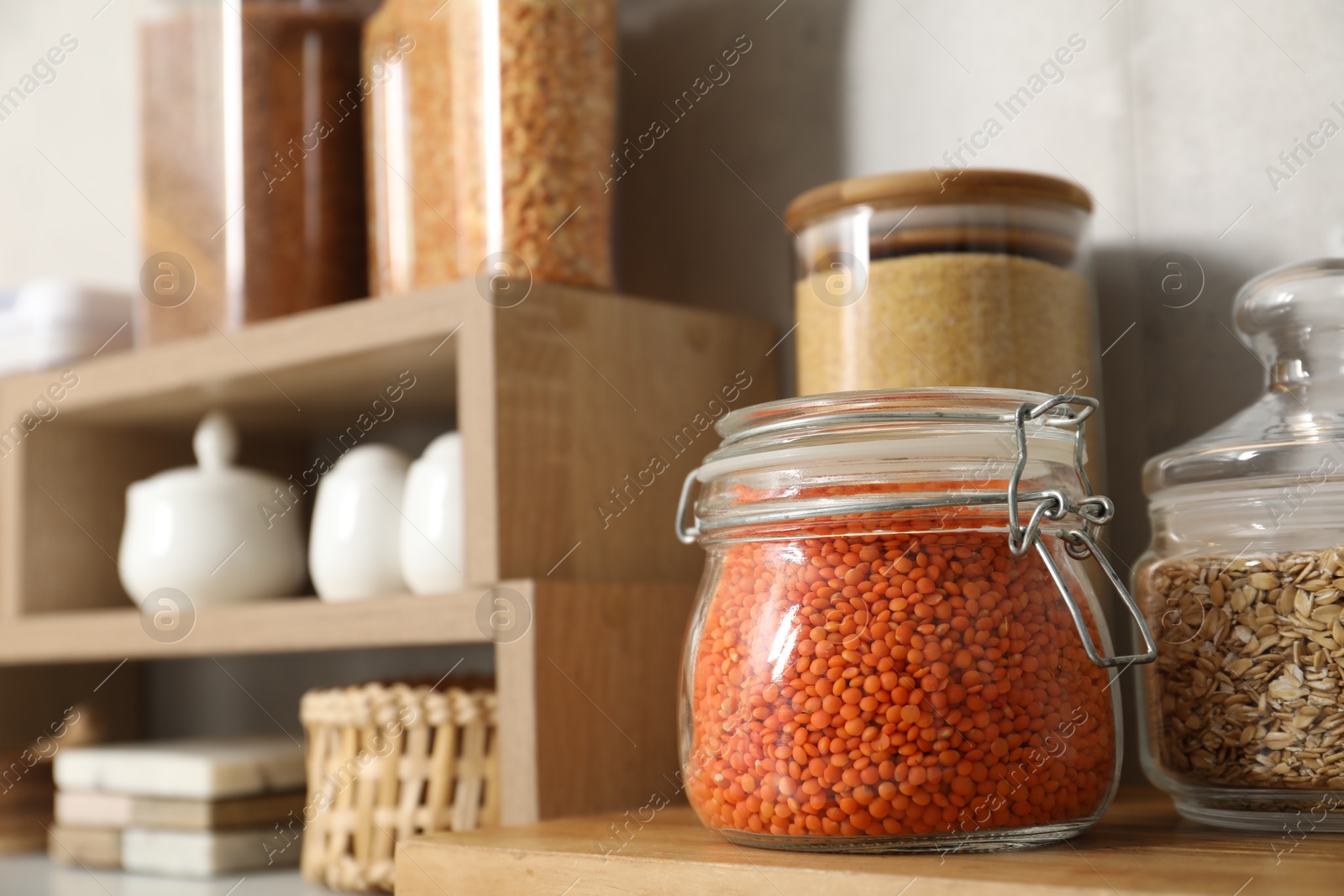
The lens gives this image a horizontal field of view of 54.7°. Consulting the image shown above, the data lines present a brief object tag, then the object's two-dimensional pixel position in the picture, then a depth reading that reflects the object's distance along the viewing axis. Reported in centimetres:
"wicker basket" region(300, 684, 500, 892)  83
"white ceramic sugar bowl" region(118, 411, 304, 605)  104
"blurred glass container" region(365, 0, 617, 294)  88
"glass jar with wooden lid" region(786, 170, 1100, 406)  73
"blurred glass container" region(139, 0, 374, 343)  104
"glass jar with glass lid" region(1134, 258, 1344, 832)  56
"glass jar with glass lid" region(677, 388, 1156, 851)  52
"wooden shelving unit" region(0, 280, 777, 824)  79
